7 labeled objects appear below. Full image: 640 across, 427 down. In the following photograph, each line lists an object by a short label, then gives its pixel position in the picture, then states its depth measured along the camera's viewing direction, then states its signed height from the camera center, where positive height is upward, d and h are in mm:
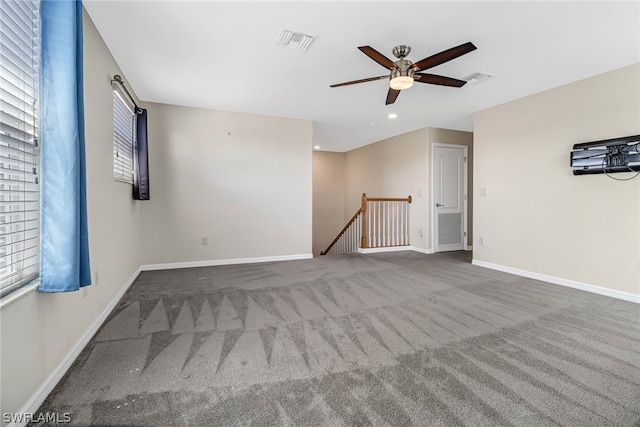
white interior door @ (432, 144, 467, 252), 6059 +179
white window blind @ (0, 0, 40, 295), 1365 +323
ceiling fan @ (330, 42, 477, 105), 2504 +1284
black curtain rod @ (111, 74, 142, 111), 2989 +1327
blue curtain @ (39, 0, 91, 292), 1565 +323
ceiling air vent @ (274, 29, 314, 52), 2611 +1535
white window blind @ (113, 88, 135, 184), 3170 +840
